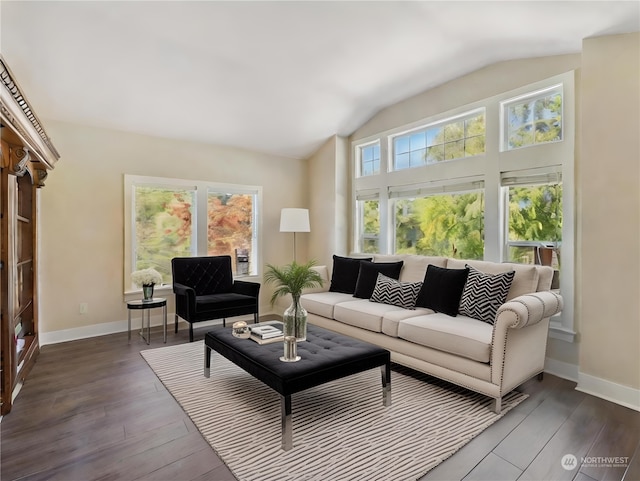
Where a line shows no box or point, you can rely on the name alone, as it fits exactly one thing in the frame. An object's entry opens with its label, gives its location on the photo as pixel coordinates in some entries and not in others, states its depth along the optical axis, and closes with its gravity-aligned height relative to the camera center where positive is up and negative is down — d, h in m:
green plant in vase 2.50 -0.37
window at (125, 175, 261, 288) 4.50 +0.21
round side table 3.90 -0.75
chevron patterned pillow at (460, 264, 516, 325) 2.94 -0.49
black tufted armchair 4.01 -0.66
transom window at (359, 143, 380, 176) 5.02 +1.13
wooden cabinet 2.14 +0.09
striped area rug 1.88 -1.19
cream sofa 2.41 -0.76
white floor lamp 5.13 +0.25
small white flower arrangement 4.04 -0.45
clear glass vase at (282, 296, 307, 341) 2.55 -0.59
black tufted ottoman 2.05 -0.80
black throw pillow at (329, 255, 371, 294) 4.31 -0.45
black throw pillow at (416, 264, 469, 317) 3.16 -0.48
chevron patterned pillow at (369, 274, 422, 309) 3.50 -0.56
